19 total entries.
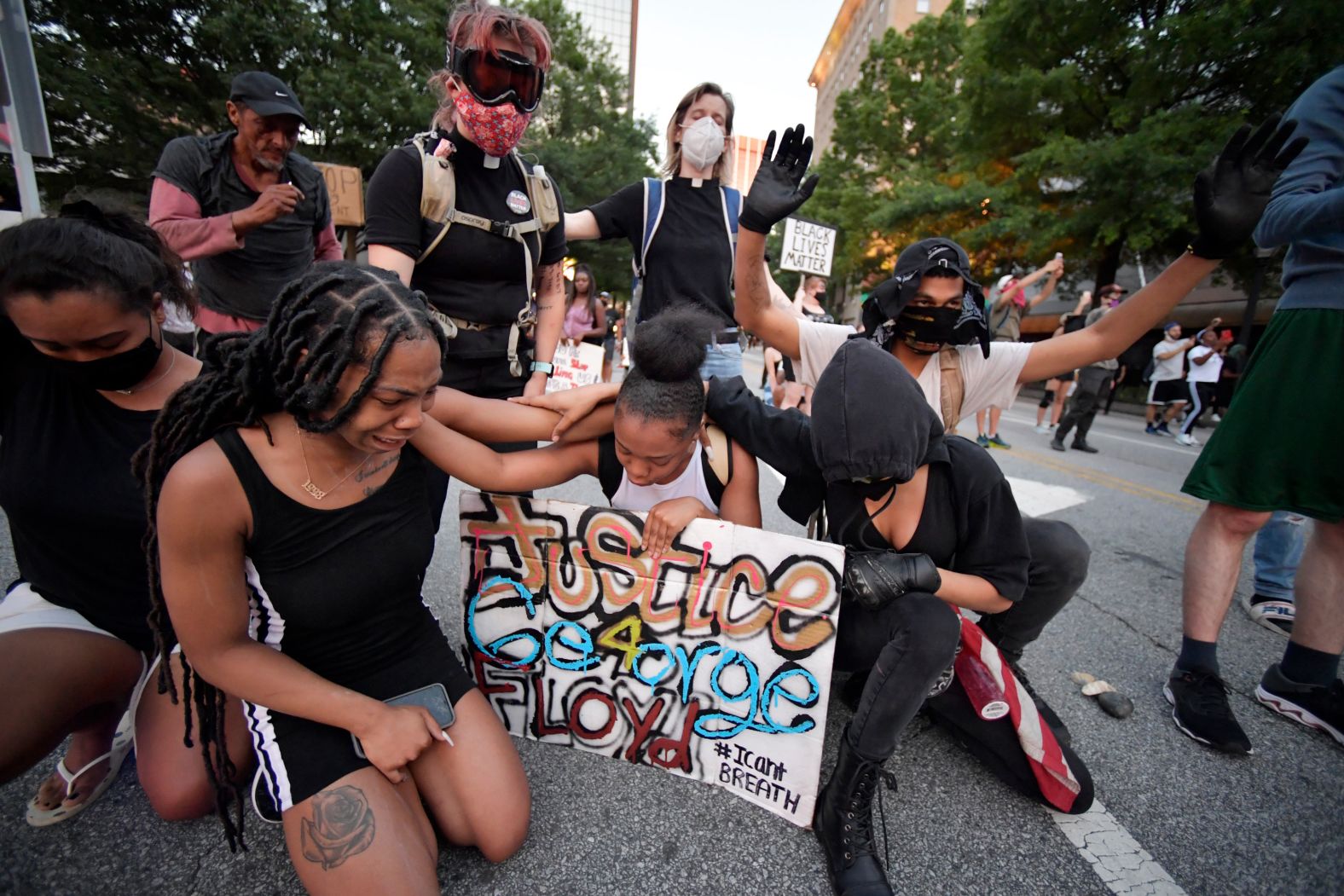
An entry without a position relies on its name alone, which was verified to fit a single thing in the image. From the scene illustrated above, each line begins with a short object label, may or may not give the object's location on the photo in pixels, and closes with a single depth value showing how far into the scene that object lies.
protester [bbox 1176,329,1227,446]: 10.13
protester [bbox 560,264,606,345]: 8.38
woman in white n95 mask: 2.72
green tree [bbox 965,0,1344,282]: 12.23
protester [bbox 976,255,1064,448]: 6.69
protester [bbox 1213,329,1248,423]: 13.87
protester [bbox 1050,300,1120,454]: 7.38
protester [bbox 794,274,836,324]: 7.61
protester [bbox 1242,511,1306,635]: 2.95
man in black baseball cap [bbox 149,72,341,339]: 2.43
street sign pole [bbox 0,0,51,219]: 3.28
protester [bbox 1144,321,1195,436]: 10.67
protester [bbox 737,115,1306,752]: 1.94
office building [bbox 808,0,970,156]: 49.78
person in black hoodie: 1.55
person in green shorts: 2.09
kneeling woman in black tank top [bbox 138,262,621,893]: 1.32
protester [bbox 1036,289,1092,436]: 10.15
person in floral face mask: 2.00
